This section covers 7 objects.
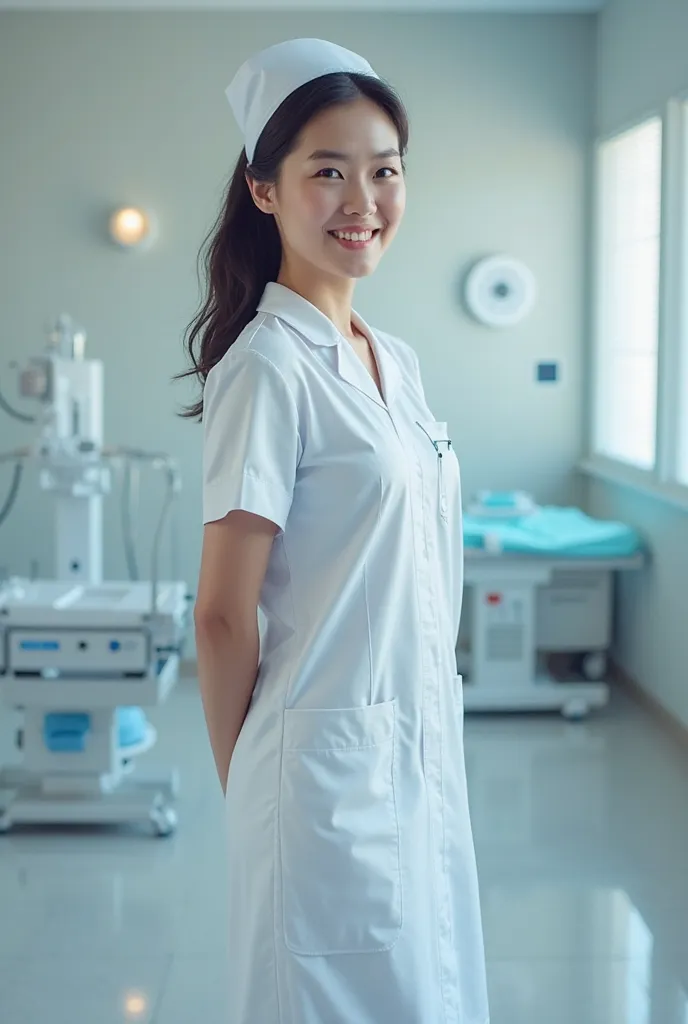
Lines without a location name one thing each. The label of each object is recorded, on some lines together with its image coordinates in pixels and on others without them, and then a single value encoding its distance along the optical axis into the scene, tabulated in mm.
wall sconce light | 4625
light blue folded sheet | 4164
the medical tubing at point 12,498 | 4793
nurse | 1230
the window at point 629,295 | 4242
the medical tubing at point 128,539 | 4789
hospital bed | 4184
